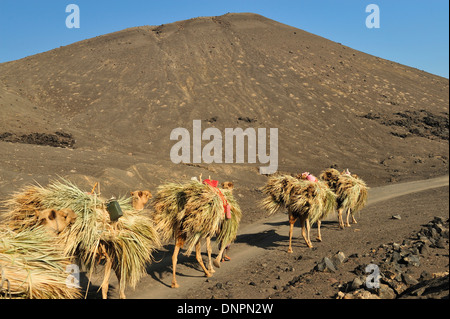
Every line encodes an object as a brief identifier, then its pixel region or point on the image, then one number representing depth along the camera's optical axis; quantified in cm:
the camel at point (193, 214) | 876
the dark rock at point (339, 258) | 958
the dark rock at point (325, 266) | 915
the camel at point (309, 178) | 1214
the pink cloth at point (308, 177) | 1216
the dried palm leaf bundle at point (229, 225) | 948
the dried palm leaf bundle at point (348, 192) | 1436
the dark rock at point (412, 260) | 823
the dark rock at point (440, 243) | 911
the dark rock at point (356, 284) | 742
